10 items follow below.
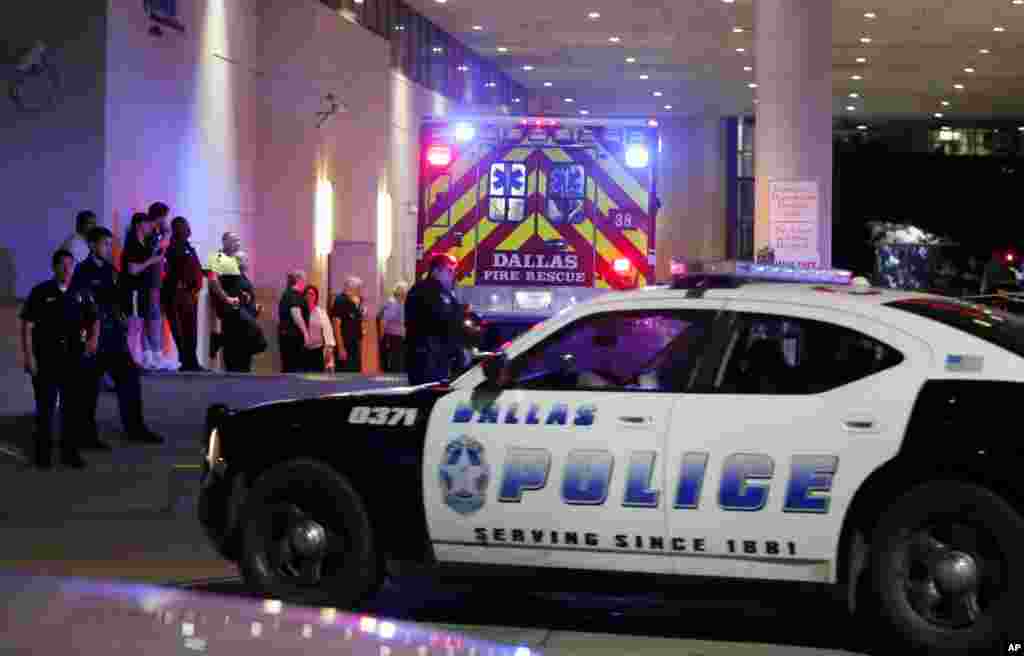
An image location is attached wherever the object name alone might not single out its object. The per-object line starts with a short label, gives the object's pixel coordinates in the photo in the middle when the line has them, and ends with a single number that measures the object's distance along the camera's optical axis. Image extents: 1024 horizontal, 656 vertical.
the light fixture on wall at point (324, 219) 29.97
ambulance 20.00
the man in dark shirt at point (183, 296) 21.19
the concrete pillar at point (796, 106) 19.81
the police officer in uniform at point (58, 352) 14.48
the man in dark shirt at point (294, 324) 25.00
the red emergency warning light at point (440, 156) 20.30
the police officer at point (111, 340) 15.23
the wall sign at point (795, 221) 19.38
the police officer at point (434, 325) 16.09
